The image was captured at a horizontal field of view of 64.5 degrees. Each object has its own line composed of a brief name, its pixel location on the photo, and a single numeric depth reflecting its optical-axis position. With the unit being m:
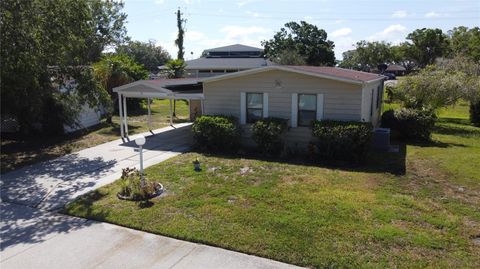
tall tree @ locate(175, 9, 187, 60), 54.04
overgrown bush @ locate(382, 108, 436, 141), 14.56
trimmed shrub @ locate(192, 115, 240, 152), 12.39
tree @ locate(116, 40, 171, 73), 78.19
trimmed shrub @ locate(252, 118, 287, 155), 11.87
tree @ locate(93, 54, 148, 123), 20.05
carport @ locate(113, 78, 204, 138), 14.45
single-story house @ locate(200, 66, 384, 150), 11.66
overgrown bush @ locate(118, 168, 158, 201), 8.17
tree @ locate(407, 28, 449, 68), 47.94
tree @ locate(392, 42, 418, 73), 52.38
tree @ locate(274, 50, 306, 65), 38.91
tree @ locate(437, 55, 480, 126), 18.17
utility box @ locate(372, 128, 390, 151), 12.79
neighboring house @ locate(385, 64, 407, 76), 83.21
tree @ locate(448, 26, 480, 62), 35.72
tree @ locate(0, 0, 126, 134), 10.52
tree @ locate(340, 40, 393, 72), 66.69
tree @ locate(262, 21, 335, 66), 45.38
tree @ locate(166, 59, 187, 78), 31.83
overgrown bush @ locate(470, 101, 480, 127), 20.50
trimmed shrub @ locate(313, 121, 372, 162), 10.87
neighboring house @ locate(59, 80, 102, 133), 15.30
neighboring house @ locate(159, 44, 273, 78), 40.88
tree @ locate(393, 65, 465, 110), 17.64
